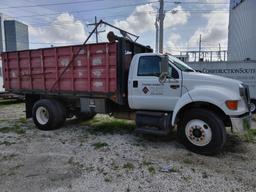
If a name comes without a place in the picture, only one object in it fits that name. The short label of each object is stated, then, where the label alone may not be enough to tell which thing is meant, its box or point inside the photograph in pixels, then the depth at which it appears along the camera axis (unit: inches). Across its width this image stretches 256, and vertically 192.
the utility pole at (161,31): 575.0
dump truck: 170.7
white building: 686.5
